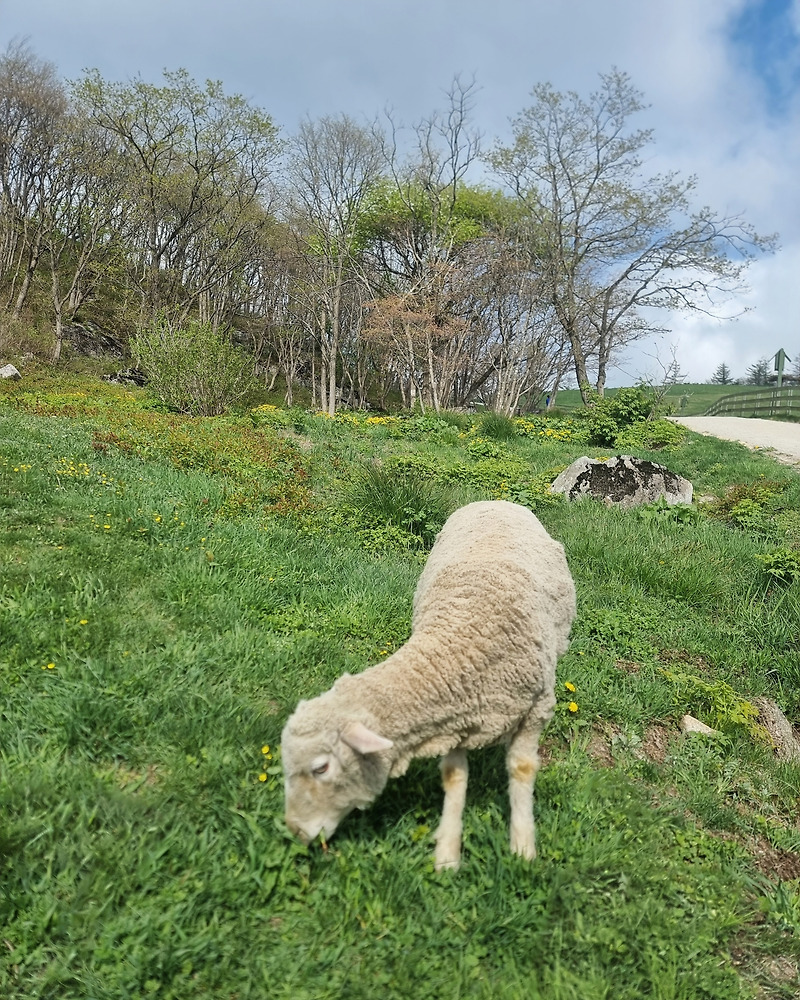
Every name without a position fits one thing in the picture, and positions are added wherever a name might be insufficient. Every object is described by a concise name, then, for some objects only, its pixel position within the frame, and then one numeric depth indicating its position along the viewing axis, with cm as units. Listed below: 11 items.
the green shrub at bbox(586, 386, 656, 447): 1520
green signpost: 2870
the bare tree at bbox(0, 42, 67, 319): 2359
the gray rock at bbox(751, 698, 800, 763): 396
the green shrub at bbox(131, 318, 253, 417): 1398
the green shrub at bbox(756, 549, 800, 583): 564
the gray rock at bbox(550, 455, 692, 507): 839
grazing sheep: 229
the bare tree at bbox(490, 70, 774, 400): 2458
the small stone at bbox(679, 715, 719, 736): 383
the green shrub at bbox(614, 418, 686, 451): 1379
